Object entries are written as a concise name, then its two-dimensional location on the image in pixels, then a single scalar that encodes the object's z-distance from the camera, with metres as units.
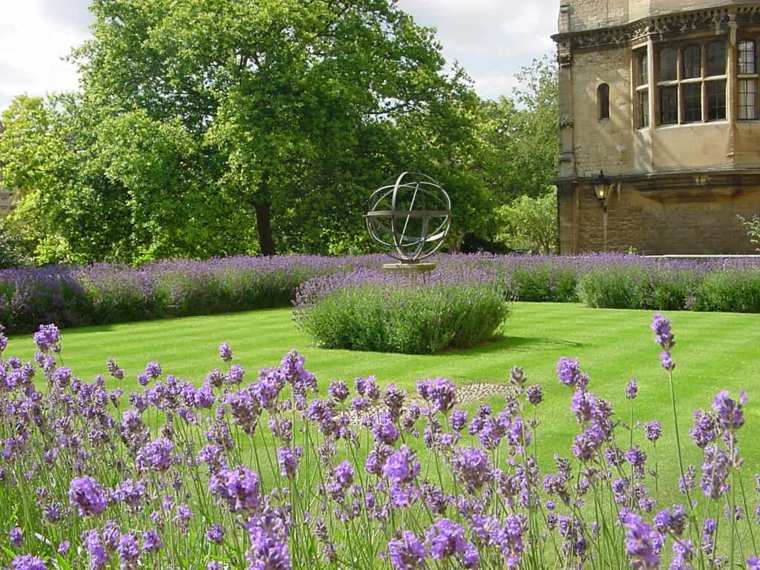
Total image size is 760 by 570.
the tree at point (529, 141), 46.59
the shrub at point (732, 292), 17.52
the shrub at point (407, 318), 12.09
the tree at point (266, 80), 26.73
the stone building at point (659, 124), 23.81
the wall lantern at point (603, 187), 25.89
